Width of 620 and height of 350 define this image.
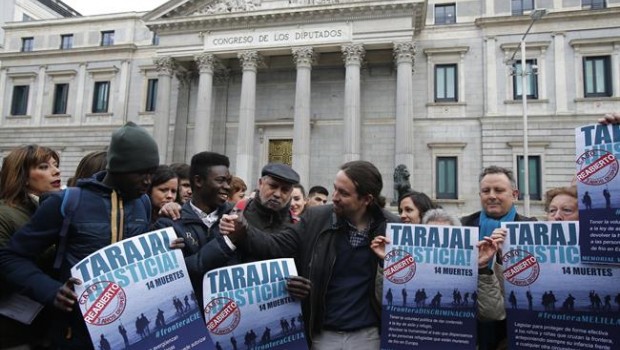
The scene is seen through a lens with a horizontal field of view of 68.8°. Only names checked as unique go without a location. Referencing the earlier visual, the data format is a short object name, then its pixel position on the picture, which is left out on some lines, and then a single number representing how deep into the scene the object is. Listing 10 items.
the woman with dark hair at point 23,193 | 3.33
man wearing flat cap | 4.22
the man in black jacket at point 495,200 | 4.38
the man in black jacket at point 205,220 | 3.39
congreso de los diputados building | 24.05
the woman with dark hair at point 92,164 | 3.95
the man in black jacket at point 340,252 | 3.45
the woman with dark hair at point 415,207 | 5.26
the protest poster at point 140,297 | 2.78
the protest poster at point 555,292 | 3.12
